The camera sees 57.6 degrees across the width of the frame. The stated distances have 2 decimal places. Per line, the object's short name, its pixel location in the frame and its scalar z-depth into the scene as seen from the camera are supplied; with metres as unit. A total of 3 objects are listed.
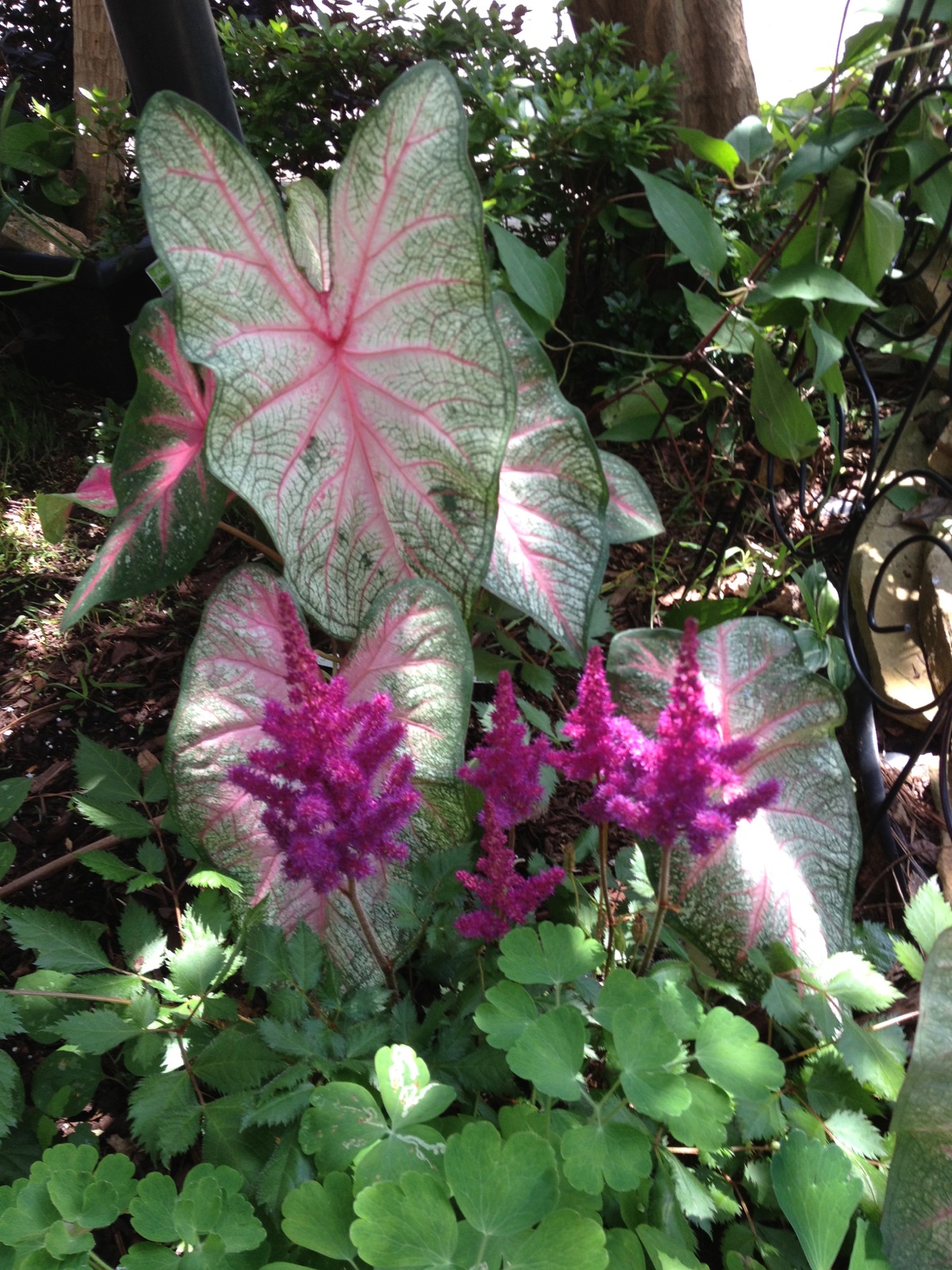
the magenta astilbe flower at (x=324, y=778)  0.68
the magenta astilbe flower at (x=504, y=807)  0.75
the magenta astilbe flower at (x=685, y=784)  0.68
